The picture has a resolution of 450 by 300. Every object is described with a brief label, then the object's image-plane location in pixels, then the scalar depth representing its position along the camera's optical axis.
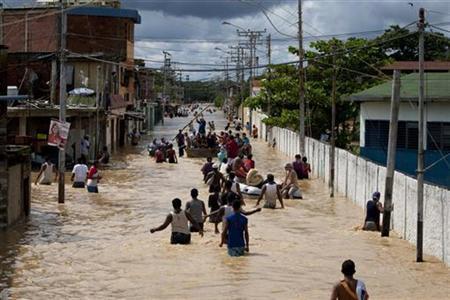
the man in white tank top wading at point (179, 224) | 18.47
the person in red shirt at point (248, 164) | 30.66
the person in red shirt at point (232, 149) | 40.18
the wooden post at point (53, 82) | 45.31
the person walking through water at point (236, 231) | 17.09
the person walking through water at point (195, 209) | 19.77
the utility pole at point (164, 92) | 109.59
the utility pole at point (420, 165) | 17.17
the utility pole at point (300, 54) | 36.62
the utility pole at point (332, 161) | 30.33
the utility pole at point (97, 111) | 44.56
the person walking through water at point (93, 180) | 29.67
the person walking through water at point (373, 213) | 21.44
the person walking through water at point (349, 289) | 10.19
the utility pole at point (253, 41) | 92.50
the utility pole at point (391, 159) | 20.78
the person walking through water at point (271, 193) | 25.73
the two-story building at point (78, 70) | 42.16
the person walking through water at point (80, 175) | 30.70
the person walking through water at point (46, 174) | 31.62
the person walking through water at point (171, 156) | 45.38
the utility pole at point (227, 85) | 158.88
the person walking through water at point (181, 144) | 50.19
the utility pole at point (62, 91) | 26.03
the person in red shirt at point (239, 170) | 29.45
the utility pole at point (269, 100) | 53.06
